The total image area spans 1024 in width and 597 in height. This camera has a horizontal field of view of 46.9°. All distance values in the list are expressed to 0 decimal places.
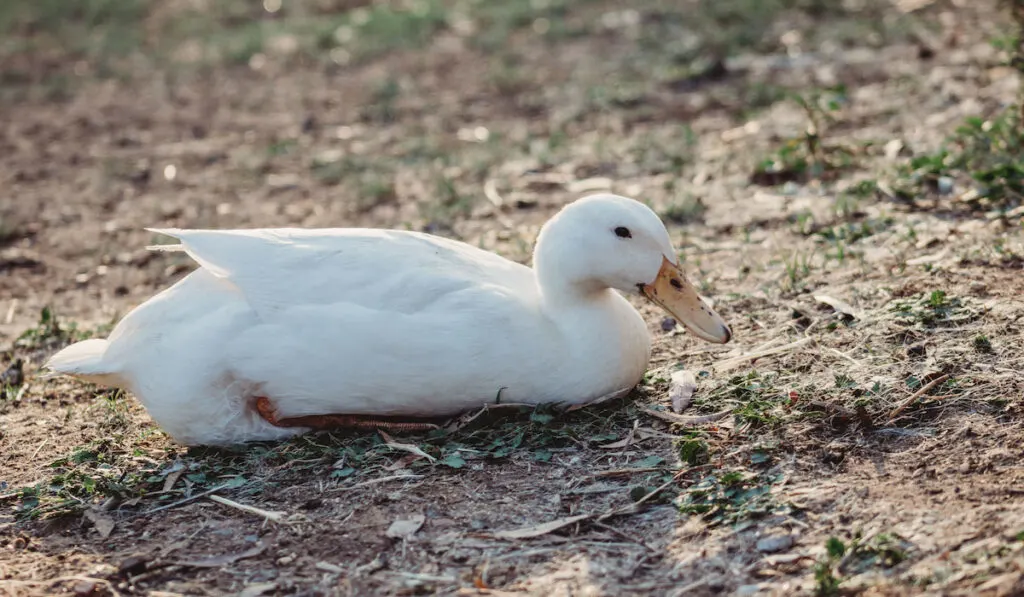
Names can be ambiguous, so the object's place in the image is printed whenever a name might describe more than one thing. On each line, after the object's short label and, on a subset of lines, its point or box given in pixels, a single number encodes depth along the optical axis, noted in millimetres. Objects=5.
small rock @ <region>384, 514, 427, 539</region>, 3592
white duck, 4023
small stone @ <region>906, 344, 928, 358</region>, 4238
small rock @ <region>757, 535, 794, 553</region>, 3295
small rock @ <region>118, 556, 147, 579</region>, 3561
